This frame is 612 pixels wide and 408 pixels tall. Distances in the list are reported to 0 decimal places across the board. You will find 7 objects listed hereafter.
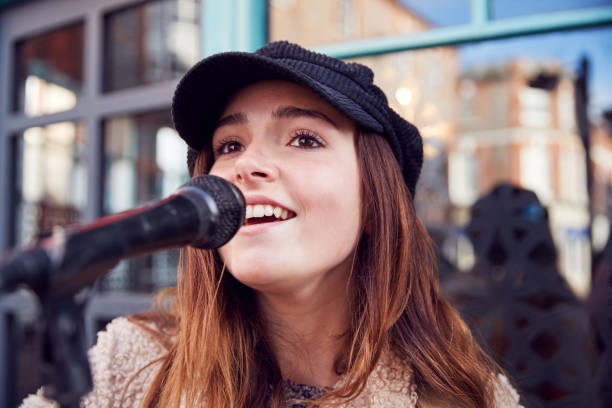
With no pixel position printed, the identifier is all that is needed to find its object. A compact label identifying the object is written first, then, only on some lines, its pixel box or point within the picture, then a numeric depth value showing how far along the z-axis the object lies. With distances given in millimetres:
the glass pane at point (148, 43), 873
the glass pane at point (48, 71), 945
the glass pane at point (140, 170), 904
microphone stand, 281
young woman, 459
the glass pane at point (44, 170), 977
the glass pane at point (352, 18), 709
